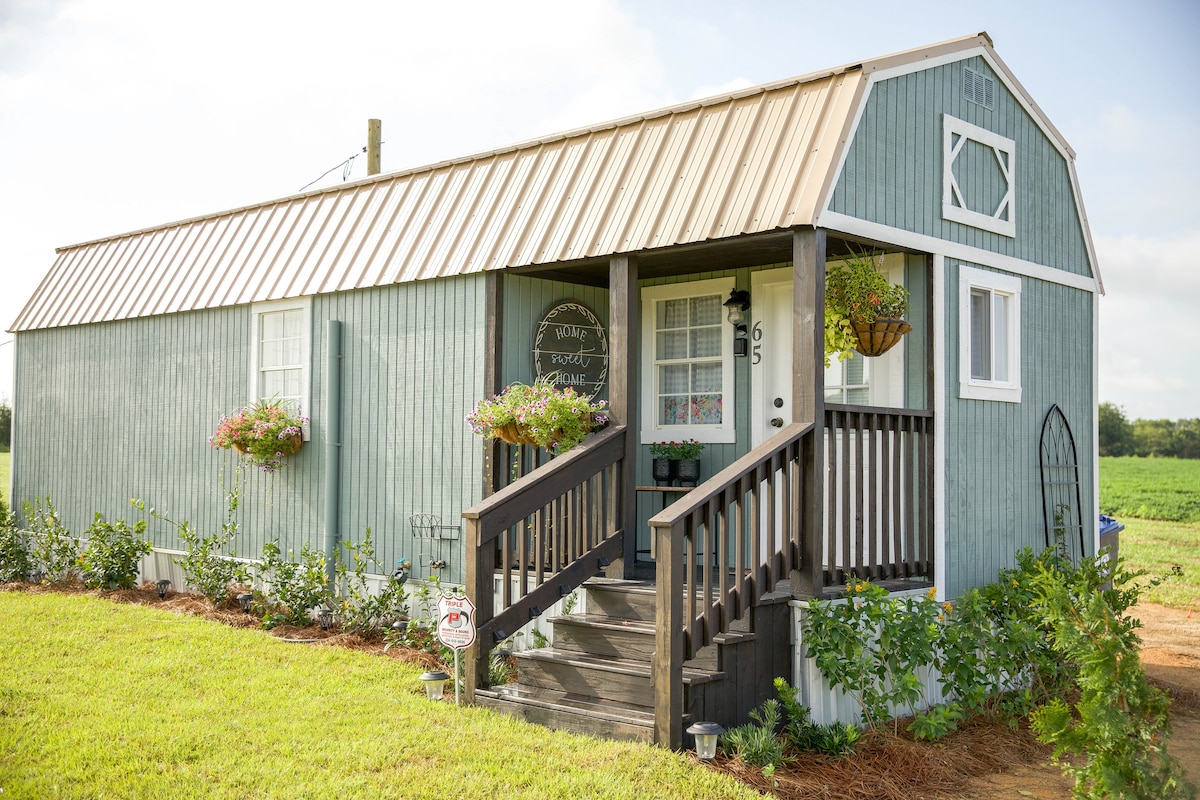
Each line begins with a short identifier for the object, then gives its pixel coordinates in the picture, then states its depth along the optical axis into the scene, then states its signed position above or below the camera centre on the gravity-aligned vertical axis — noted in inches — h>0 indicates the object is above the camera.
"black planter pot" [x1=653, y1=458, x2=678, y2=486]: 304.8 -8.6
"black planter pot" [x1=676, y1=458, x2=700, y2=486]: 301.3 -8.5
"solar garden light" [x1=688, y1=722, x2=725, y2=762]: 195.3 -55.4
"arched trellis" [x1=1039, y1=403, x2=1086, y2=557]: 309.4 -11.9
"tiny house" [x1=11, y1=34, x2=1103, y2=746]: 229.8 +22.5
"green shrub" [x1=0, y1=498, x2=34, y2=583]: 428.1 -48.3
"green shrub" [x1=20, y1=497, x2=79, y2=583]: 418.0 -44.1
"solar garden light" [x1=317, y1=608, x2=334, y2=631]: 321.4 -53.8
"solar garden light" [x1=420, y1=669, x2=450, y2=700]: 239.8 -54.6
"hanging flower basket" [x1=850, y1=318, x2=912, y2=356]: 255.0 +25.8
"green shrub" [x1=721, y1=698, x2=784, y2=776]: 199.2 -57.5
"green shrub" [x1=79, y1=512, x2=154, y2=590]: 393.4 -43.4
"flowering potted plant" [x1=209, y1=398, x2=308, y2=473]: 346.0 +2.0
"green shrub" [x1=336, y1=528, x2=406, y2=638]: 312.3 -48.0
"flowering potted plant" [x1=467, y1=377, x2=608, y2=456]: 262.4 +5.9
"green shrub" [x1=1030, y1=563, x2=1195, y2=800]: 154.1 -42.1
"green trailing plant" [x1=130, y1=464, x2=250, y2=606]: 359.9 -41.5
